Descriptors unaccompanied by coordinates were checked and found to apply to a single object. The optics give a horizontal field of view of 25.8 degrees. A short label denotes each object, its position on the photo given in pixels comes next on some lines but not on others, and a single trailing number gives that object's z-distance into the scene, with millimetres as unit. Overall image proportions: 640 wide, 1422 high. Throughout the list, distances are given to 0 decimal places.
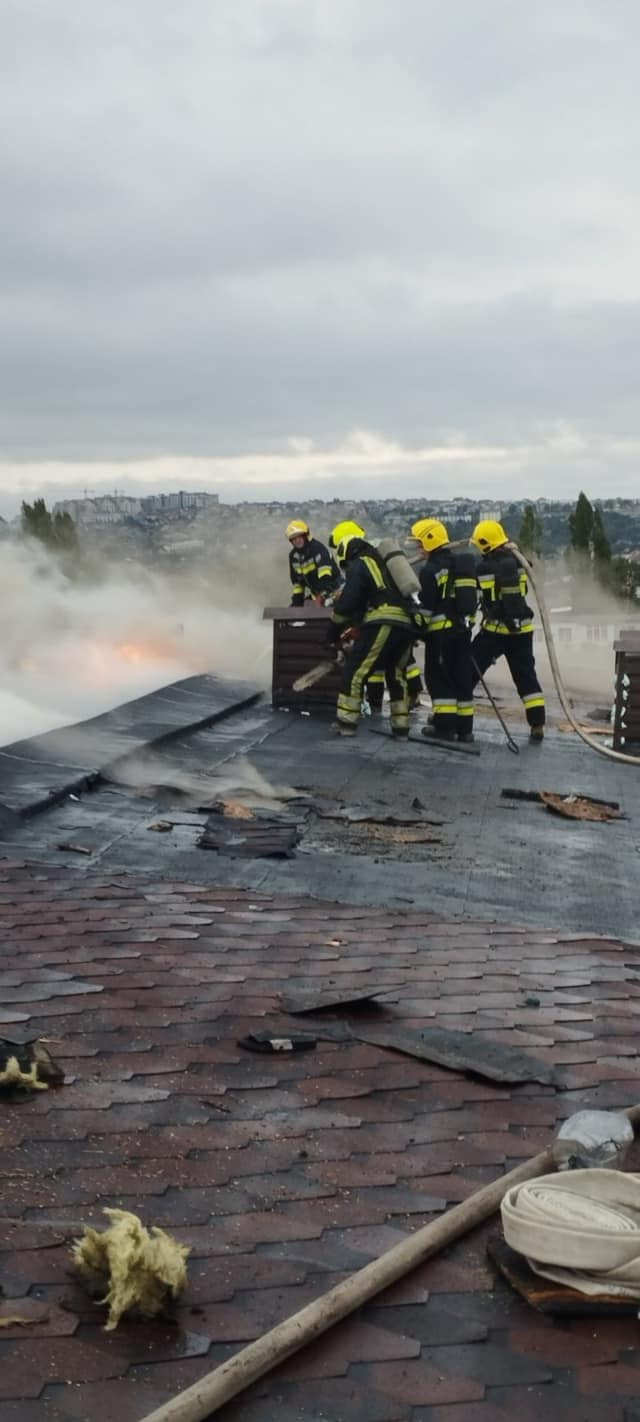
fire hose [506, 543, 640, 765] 10986
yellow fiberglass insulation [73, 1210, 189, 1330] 2873
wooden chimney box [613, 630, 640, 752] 11852
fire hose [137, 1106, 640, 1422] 2604
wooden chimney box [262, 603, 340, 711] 12781
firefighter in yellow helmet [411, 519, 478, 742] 11727
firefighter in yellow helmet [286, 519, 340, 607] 15039
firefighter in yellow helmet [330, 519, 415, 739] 11461
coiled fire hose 3025
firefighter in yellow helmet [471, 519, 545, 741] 11852
